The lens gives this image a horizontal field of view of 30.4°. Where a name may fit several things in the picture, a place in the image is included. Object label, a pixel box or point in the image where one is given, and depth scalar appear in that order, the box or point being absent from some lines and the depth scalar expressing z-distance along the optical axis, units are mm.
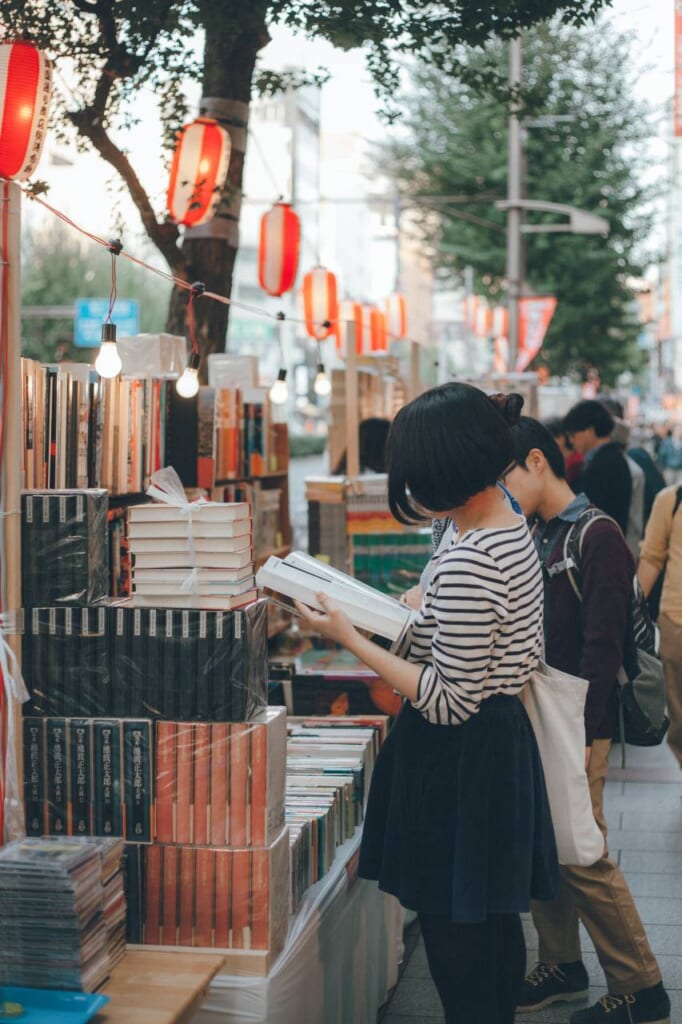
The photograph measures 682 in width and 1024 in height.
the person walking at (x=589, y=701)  3863
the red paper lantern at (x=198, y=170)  7109
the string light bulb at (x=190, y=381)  5047
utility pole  19031
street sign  22000
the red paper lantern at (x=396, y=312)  19781
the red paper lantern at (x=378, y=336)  15406
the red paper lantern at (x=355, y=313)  15633
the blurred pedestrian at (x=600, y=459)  7574
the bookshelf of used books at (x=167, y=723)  3033
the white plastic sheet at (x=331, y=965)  3002
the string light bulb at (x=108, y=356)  4270
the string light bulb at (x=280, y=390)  7465
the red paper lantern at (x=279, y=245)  10078
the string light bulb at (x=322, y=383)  8336
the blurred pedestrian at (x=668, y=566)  5672
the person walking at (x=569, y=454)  7820
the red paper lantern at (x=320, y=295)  12736
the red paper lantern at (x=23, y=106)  4266
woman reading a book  2734
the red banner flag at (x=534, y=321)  19891
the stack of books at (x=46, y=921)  2547
